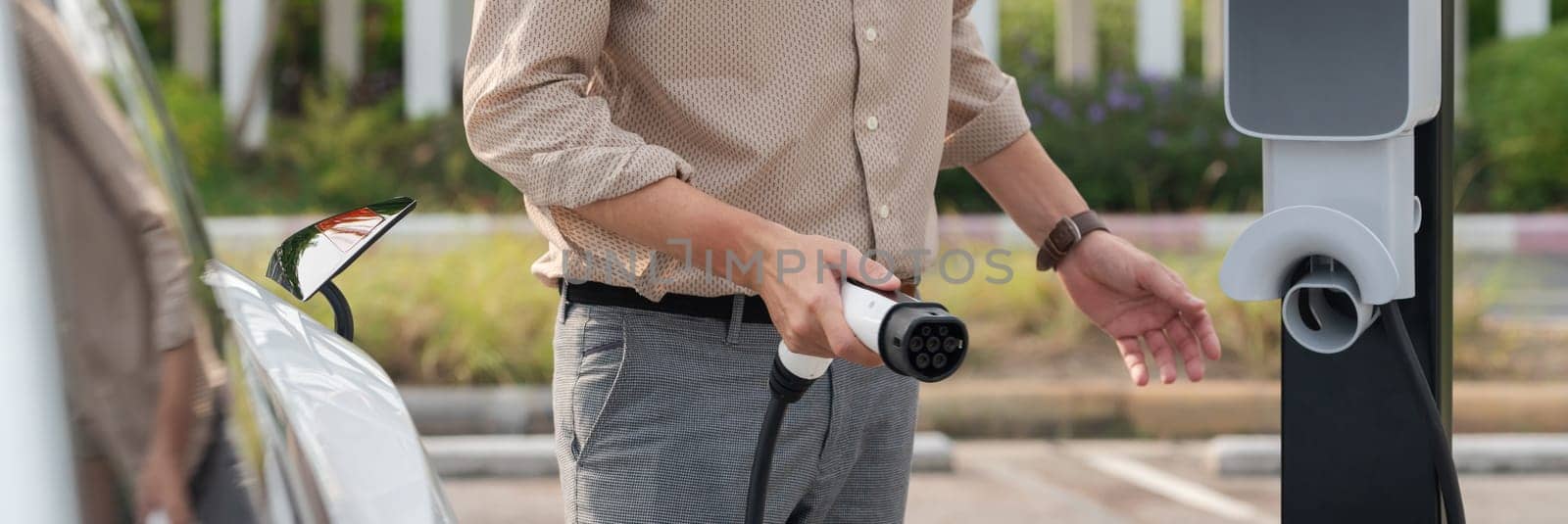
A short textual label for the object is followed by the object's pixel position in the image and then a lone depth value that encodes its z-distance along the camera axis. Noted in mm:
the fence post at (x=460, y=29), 15281
